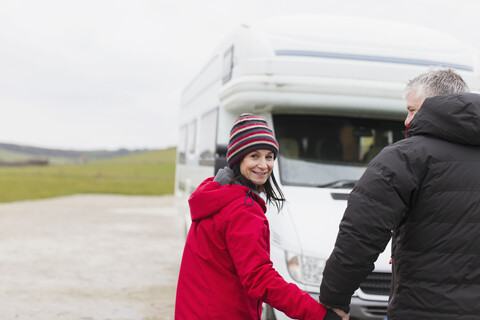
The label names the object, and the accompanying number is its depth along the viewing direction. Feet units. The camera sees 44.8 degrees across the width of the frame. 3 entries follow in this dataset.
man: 7.22
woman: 7.86
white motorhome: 16.71
